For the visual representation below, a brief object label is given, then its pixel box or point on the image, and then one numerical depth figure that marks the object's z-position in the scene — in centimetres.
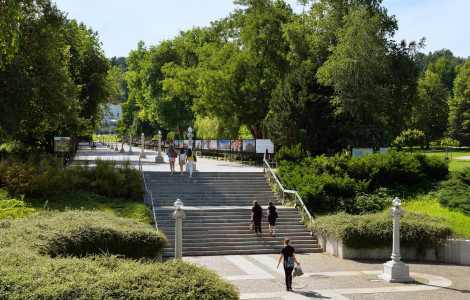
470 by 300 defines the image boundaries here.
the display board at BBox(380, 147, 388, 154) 3094
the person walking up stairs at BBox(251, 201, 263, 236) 1928
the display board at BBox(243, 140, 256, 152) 3869
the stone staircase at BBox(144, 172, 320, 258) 1875
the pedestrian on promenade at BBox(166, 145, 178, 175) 2745
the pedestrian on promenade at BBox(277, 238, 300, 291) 1255
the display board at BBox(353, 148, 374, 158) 2920
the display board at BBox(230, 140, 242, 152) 4089
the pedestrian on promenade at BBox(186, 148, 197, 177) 2636
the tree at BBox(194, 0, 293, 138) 4162
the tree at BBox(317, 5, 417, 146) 3181
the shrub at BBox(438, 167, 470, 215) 2022
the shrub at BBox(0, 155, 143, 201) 2130
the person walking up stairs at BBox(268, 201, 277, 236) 1930
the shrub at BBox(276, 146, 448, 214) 2195
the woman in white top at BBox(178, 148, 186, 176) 2708
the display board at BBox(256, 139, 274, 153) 3709
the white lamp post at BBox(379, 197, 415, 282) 1394
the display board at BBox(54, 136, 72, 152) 3080
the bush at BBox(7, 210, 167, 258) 1180
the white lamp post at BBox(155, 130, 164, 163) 3928
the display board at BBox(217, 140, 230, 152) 4404
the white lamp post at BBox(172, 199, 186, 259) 1169
